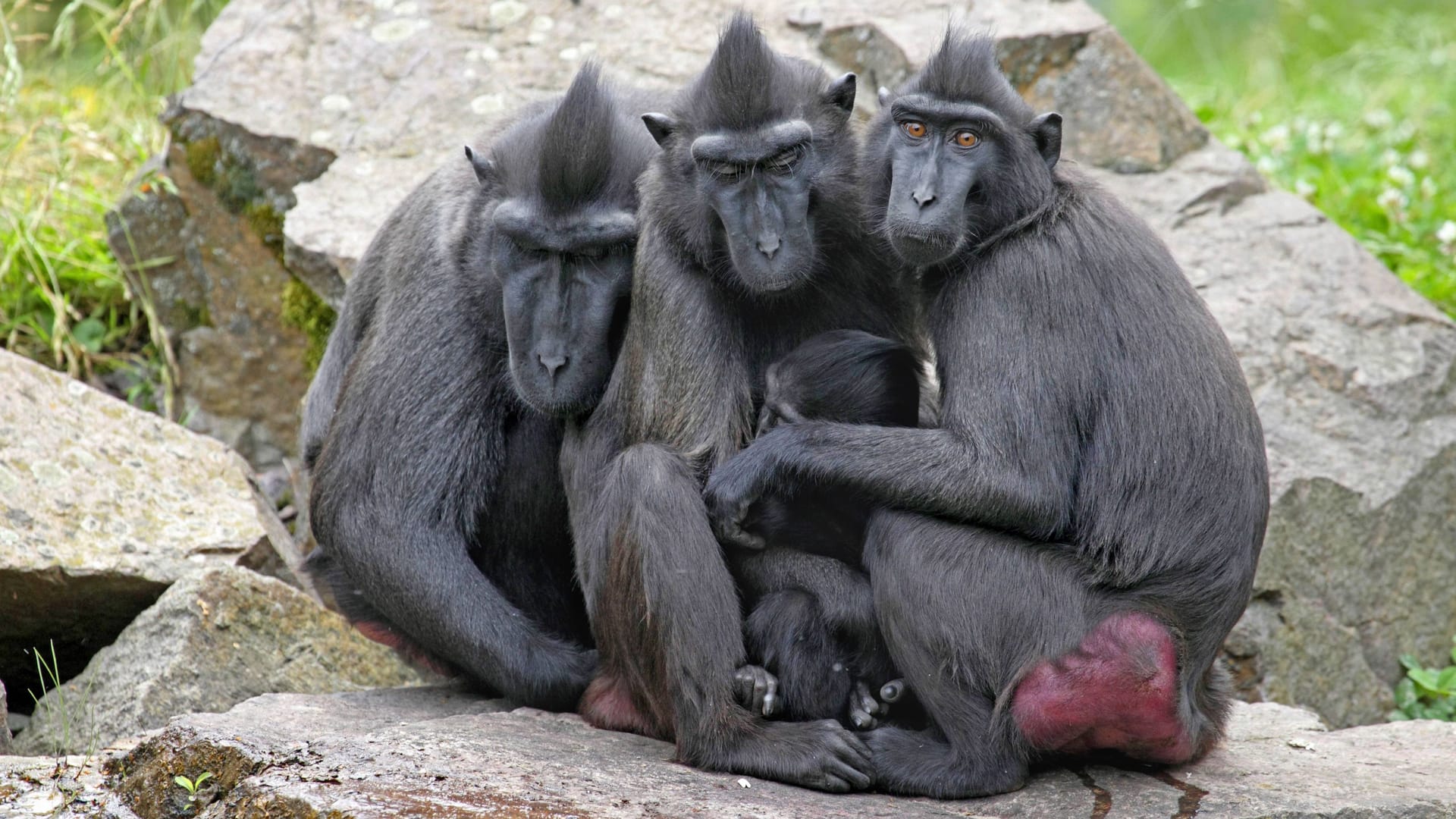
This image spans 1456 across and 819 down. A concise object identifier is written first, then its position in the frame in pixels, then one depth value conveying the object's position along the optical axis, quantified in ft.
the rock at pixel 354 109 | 54.08
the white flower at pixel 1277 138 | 73.05
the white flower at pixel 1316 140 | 73.61
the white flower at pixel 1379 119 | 78.54
